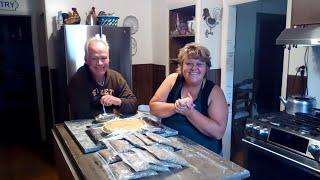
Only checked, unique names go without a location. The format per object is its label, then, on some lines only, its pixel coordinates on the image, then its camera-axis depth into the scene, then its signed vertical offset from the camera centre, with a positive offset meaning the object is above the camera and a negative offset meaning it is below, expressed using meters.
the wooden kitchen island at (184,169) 1.05 -0.46
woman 1.55 -0.31
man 1.85 -0.24
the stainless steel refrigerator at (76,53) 2.97 +0.01
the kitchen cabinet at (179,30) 3.18 +0.28
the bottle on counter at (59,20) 3.16 +0.40
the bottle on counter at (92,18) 3.26 +0.43
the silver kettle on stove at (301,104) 1.91 -0.35
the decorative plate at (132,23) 3.73 +0.42
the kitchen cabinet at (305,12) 1.67 +0.25
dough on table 1.47 -0.39
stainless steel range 1.48 -0.51
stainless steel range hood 1.60 +0.10
